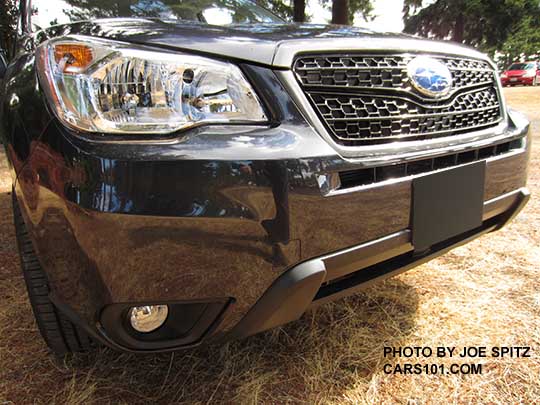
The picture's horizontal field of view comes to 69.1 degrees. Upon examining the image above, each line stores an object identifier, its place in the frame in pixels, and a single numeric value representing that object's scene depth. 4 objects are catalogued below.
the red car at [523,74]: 25.33
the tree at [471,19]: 20.39
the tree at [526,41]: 21.97
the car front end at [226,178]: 0.93
